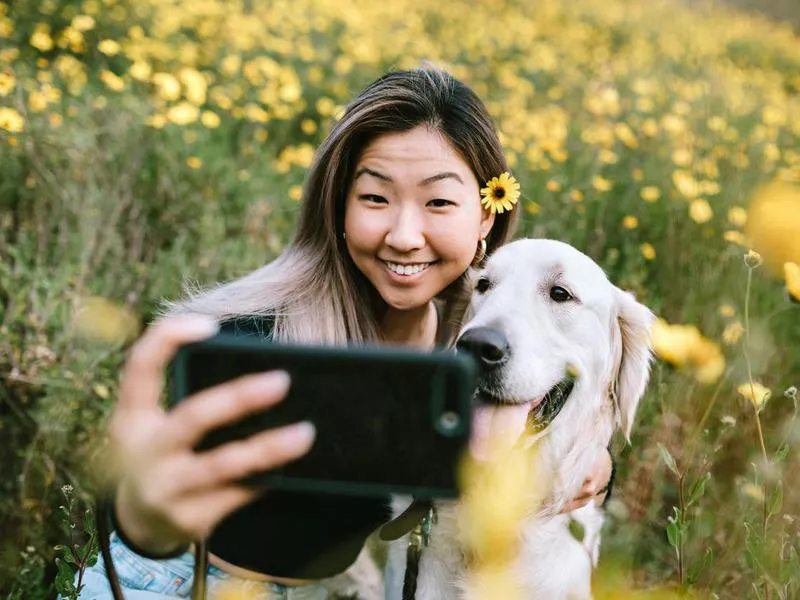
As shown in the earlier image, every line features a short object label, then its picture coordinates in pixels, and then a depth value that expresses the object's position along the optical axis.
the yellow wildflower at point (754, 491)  1.36
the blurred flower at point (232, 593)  0.84
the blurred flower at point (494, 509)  0.72
